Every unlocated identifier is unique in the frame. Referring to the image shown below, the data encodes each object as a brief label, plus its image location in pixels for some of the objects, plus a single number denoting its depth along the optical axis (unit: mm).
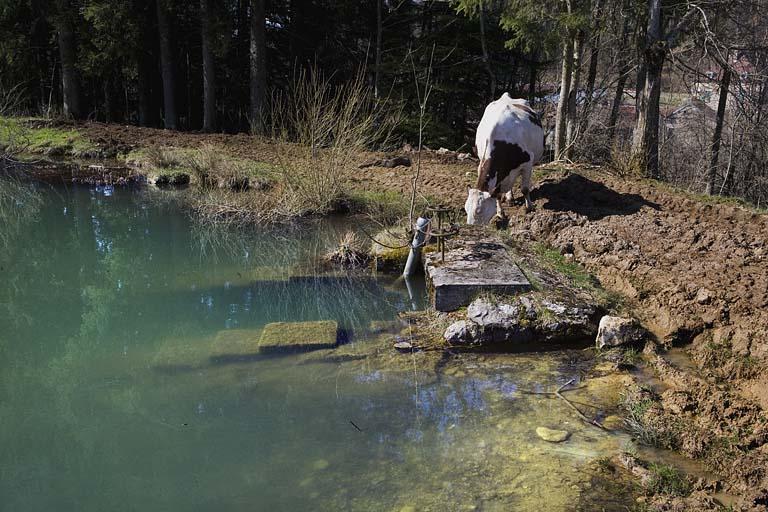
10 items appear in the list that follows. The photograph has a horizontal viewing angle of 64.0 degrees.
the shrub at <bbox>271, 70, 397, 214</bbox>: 9570
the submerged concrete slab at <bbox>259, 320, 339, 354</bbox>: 5645
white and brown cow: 8008
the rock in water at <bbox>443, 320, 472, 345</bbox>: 5637
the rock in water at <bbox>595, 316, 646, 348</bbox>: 5422
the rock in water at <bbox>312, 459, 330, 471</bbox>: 3955
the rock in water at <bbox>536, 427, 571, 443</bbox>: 4169
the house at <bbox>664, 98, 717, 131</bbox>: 15384
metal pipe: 7000
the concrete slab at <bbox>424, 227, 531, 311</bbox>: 6074
